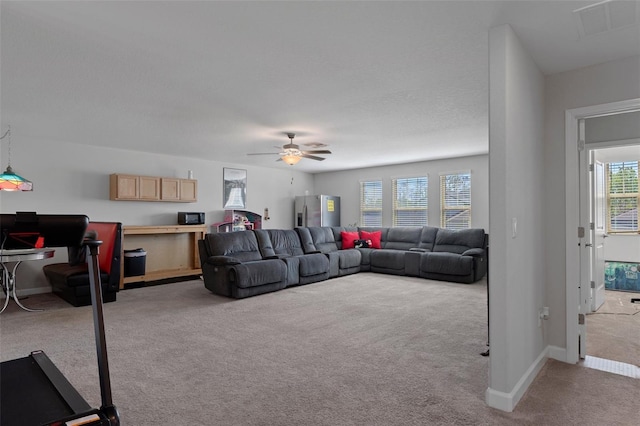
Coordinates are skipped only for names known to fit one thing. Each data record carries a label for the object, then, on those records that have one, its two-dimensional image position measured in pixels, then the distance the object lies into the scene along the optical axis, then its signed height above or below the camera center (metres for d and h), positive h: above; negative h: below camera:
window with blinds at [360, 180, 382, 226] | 8.95 +0.31
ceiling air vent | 2.05 +1.19
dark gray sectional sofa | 5.21 -0.72
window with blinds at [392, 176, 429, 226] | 8.21 +0.32
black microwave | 7.00 -0.04
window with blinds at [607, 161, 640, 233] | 6.06 +0.29
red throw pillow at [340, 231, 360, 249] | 7.89 -0.51
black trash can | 6.02 -0.78
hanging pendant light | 4.77 +0.49
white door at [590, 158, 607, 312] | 4.32 -0.35
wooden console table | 6.39 -0.61
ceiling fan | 5.33 +0.94
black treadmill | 1.28 -0.78
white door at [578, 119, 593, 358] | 2.92 +0.00
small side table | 3.89 -0.70
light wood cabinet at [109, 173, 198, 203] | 6.24 +0.51
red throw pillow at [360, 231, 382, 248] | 7.94 -0.49
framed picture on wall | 8.08 +0.62
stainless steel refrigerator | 8.97 +0.13
